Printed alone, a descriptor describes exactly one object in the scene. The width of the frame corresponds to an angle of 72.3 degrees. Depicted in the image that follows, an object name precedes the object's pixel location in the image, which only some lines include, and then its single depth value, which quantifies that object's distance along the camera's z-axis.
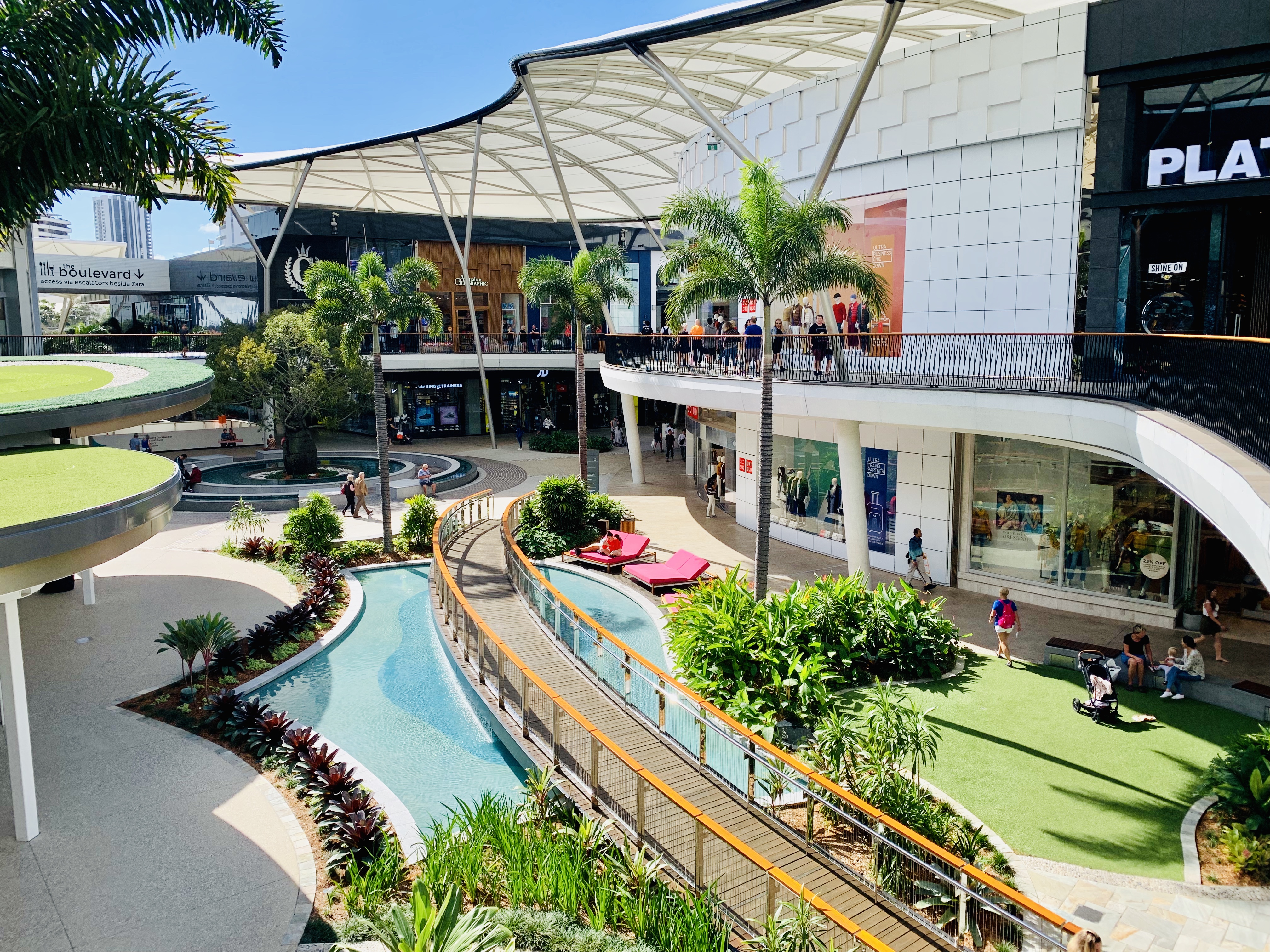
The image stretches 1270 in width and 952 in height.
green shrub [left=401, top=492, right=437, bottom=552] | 23.38
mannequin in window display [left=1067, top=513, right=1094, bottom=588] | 18.20
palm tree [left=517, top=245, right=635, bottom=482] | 27.36
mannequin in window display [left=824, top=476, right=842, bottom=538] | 22.70
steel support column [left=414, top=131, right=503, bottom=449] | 38.84
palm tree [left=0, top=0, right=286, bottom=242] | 9.23
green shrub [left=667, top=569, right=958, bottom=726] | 12.43
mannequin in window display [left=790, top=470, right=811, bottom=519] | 23.86
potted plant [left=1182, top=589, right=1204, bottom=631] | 16.67
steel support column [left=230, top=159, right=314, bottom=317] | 42.41
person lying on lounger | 21.64
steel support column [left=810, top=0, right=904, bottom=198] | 17.33
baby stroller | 12.65
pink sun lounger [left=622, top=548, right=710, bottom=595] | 19.34
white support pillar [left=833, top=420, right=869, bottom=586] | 19.41
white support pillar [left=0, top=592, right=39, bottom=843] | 9.16
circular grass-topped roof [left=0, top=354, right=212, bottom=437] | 13.48
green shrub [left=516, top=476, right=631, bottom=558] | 23.64
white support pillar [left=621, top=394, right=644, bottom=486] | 31.56
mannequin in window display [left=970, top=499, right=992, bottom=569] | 19.69
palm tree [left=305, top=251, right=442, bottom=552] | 22.67
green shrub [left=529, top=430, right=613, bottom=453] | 42.06
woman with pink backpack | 15.25
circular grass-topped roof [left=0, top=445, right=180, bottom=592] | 8.26
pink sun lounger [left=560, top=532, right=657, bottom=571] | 21.44
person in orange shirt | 22.16
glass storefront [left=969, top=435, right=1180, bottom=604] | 17.42
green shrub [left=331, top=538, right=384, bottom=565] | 21.92
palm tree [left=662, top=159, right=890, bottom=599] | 15.38
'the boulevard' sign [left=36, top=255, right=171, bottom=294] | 44.72
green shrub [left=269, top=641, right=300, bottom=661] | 15.59
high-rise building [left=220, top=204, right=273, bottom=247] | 62.53
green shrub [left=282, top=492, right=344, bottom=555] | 22.16
